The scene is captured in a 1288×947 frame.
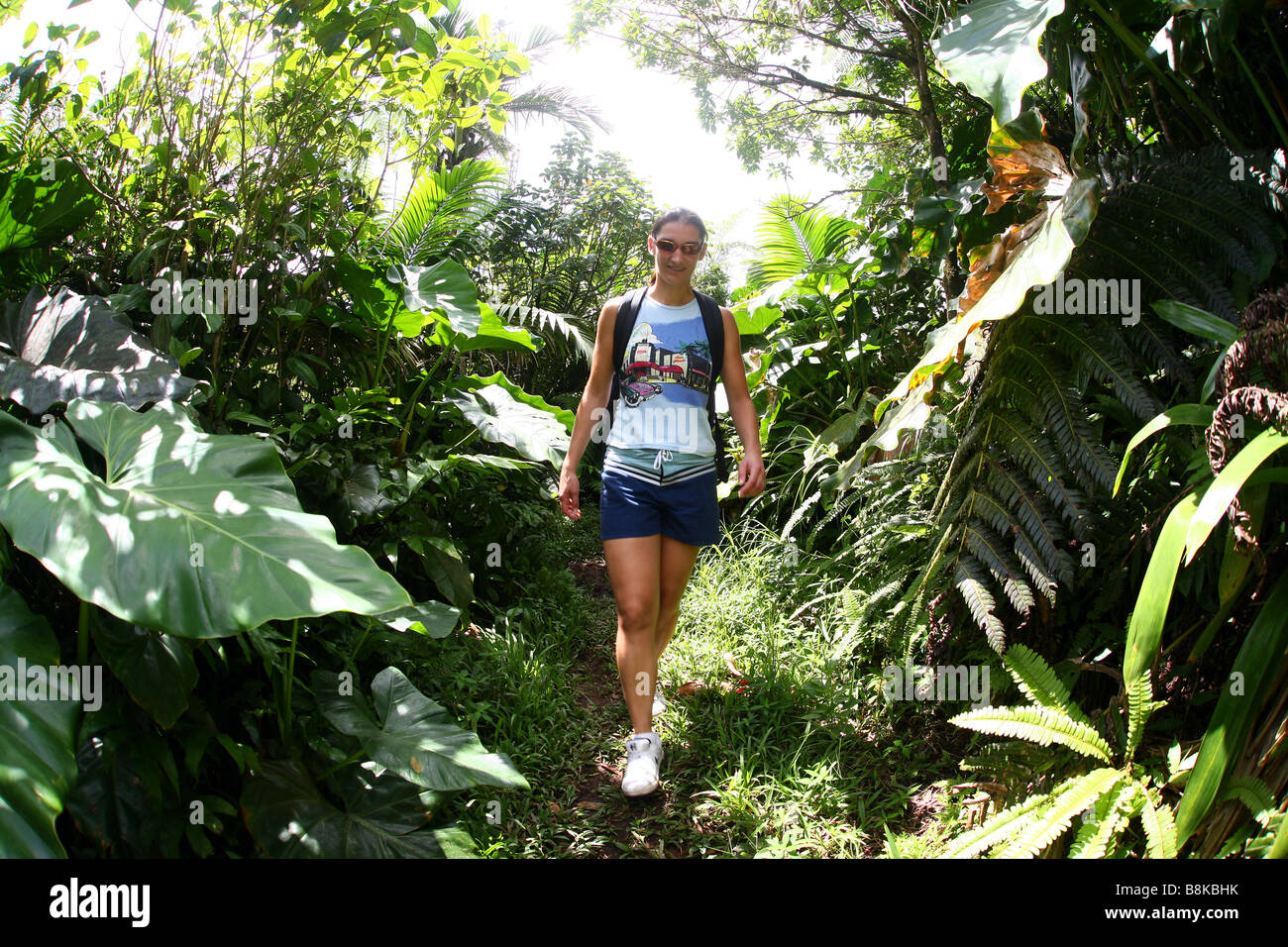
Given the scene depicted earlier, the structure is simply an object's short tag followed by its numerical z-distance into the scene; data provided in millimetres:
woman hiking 2617
